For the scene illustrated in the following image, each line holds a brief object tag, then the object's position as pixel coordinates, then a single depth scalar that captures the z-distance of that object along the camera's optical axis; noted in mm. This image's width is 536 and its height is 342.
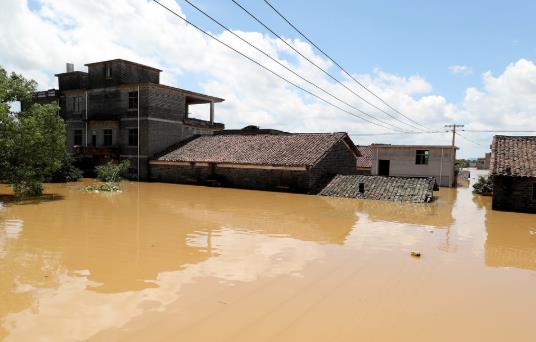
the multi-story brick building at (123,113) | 31234
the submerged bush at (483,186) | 27500
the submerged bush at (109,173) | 27811
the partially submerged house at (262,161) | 24688
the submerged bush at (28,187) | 18250
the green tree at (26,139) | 17875
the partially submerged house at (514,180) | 18297
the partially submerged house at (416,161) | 33562
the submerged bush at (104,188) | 23297
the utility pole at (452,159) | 33125
